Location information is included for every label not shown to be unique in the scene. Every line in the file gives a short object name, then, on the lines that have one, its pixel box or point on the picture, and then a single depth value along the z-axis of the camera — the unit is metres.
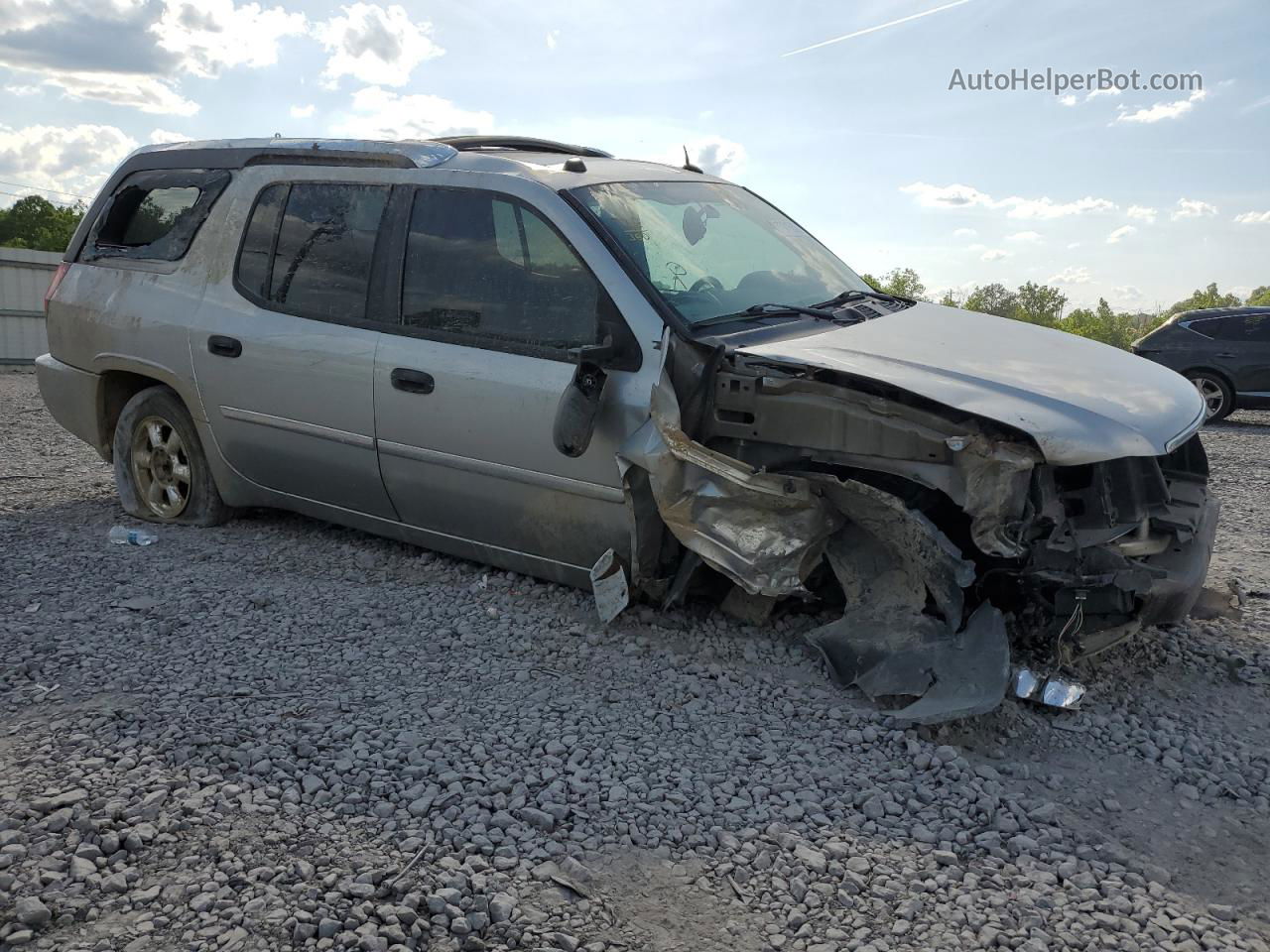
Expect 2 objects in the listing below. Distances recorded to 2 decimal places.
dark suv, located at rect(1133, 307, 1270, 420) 12.24
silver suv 3.69
